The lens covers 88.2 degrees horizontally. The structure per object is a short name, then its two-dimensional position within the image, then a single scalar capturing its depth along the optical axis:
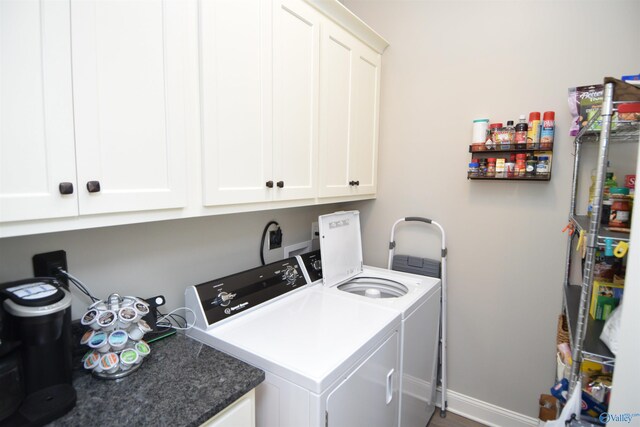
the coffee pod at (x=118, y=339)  1.00
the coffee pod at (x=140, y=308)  1.07
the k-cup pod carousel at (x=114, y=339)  0.98
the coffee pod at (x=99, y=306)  1.03
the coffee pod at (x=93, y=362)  0.97
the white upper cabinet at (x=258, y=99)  1.15
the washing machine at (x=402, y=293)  1.63
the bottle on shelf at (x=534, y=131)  1.73
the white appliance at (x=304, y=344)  1.06
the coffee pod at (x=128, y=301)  1.07
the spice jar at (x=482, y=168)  1.91
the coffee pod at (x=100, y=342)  0.98
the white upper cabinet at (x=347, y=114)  1.71
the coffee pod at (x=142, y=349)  1.04
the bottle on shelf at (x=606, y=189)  1.39
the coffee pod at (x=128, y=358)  0.99
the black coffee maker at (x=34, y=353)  0.77
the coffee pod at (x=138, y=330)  1.05
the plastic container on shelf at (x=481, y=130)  1.89
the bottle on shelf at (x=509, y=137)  1.79
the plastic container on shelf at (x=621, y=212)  1.23
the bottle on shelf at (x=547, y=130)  1.69
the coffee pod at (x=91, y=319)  1.00
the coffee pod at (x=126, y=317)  1.02
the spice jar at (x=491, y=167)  1.88
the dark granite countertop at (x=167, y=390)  0.83
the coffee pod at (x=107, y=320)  1.00
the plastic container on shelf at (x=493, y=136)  1.84
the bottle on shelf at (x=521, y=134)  1.76
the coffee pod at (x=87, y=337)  0.99
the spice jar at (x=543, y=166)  1.74
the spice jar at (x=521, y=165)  1.79
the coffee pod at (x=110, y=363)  0.97
